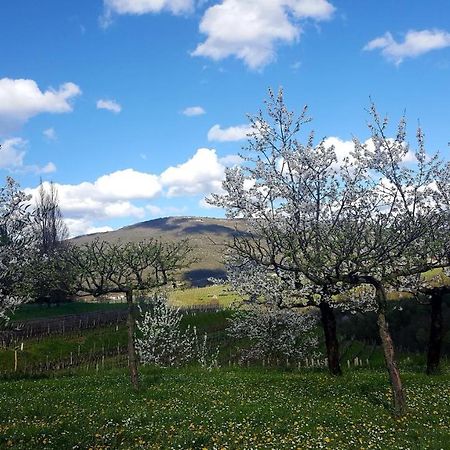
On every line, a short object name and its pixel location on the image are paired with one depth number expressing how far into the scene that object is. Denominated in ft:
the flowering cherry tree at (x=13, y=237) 62.39
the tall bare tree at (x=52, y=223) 334.07
